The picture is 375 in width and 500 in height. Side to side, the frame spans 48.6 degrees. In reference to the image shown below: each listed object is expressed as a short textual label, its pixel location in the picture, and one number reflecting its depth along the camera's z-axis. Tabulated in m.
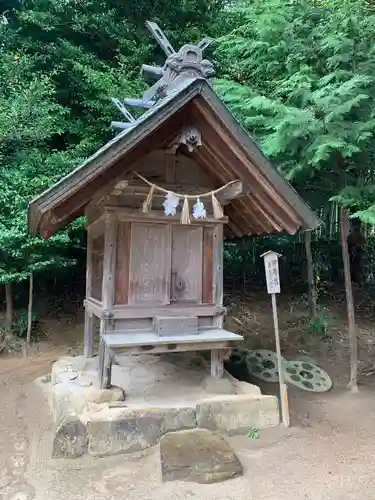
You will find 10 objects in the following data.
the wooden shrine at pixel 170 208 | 4.58
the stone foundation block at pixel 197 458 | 3.94
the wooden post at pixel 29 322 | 9.10
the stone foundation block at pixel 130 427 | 4.44
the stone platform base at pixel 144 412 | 4.46
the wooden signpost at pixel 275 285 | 5.12
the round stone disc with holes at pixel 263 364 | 7.10
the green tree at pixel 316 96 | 5.78
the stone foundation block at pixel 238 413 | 4.80
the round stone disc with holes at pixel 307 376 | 6.90
